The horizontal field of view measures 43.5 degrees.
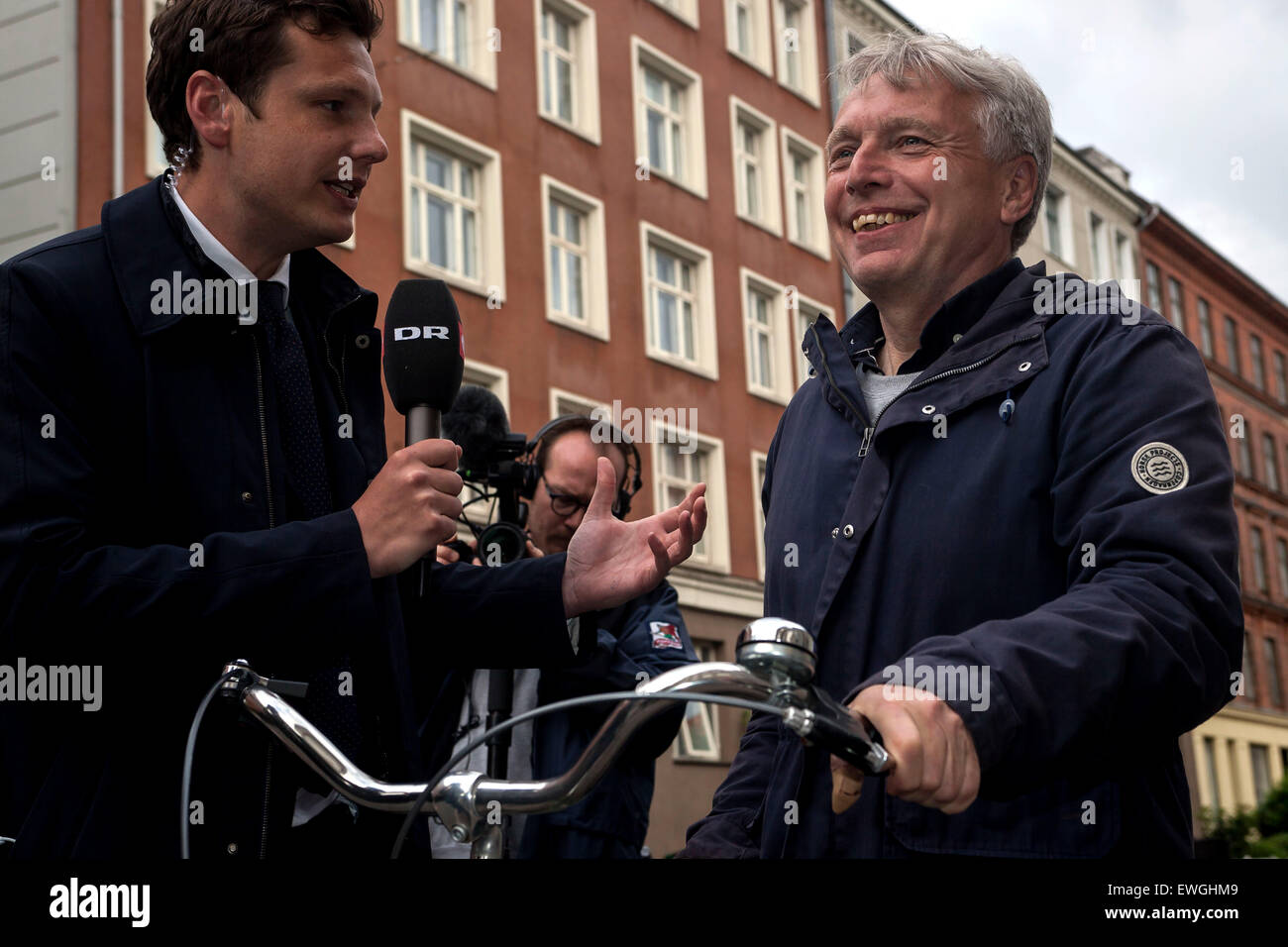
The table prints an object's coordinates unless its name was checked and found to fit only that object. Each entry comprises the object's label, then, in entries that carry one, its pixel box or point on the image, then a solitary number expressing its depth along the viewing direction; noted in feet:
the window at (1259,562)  153.99
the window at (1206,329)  154.26
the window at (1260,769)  144.36
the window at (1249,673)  146.41
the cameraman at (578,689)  14.40
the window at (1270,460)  163.32
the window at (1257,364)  165.17
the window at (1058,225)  126.21
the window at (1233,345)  160.15
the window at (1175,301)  147.74
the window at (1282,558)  160.45
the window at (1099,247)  132.05
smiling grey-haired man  6.51
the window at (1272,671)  152.35
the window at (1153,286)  144.05
